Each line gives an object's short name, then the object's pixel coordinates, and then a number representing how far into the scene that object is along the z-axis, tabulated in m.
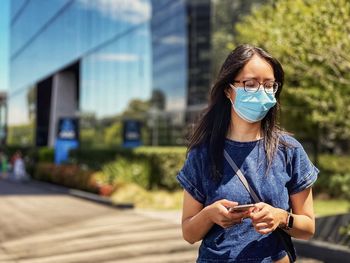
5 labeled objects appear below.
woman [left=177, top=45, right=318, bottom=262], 2.49
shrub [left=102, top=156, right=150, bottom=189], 19.61
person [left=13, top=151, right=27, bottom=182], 33.59
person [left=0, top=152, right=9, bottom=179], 38.72
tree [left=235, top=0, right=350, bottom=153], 8.18
